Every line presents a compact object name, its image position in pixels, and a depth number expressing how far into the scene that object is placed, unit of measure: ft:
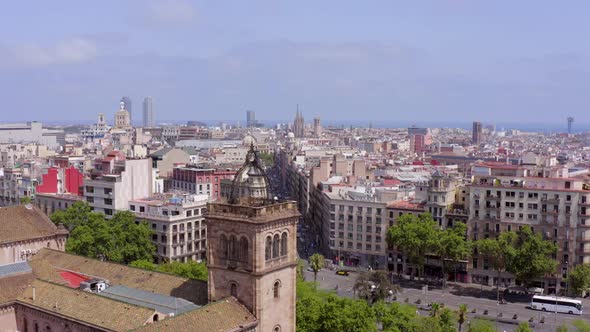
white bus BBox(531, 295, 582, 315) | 322.96
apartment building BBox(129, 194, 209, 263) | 369.30
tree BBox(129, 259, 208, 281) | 249.14
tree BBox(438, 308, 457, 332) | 229.04
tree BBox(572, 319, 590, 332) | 227.81
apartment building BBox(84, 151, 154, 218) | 410.93
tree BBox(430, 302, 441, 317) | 254.12
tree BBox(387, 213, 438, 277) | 363.35
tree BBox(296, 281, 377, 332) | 201.77
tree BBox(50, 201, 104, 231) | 348.79
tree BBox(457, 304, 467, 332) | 253.65
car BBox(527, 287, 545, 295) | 361.04
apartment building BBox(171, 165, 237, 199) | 518.37
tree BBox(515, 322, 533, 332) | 222.54
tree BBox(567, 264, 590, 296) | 335.26
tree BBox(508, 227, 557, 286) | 338.13
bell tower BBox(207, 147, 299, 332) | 169.89
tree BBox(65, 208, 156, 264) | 308.81
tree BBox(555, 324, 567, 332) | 227.90
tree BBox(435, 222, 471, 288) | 360.48
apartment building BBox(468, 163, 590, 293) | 359.46
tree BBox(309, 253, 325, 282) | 344.49
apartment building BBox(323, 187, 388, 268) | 413.39
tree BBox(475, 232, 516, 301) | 346.13
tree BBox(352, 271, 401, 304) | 298.97
